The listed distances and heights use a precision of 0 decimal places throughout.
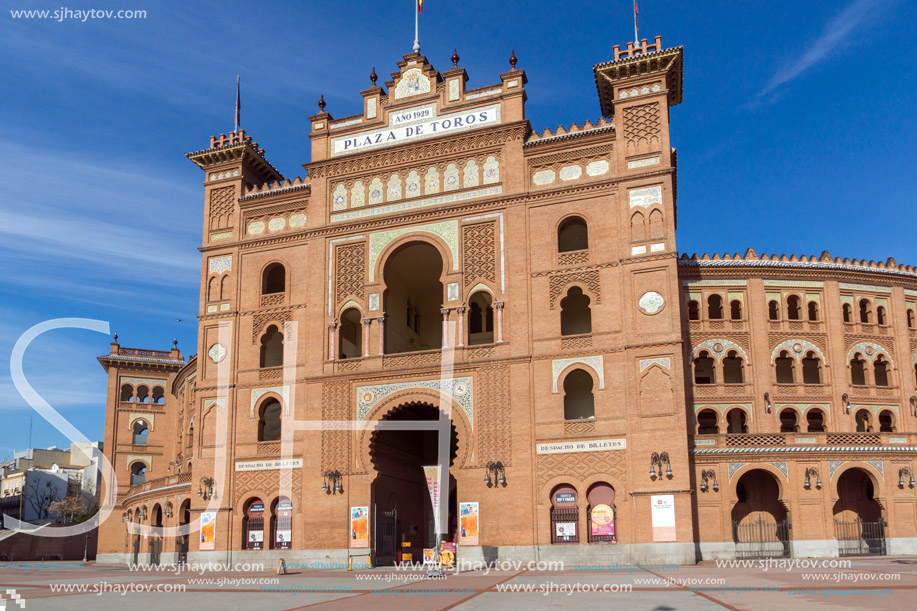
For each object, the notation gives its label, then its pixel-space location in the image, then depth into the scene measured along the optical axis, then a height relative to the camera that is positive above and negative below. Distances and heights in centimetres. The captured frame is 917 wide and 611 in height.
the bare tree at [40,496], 8869 -375
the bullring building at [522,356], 3250 +436
